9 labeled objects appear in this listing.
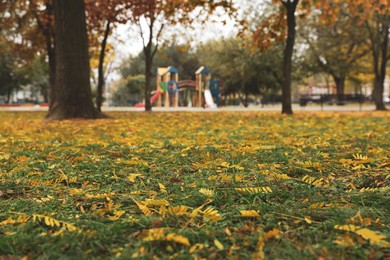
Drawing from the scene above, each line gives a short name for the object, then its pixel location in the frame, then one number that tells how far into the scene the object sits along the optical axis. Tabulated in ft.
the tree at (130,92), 184.84
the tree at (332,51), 120.16
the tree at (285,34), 56.54
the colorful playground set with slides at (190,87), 126.26
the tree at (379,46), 77.10
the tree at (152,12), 41.47
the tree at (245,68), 135.23
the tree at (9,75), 165.20
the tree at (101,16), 71.46
